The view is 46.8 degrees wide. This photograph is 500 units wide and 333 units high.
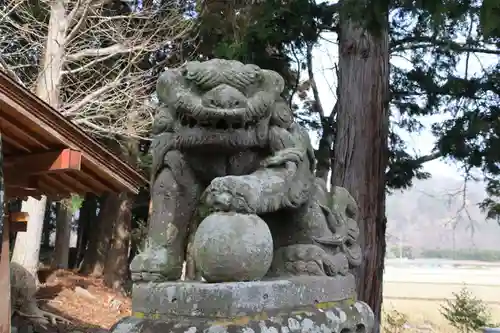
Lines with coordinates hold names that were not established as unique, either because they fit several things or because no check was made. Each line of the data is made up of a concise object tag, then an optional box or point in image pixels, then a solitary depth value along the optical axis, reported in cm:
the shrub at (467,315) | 1003
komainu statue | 204
